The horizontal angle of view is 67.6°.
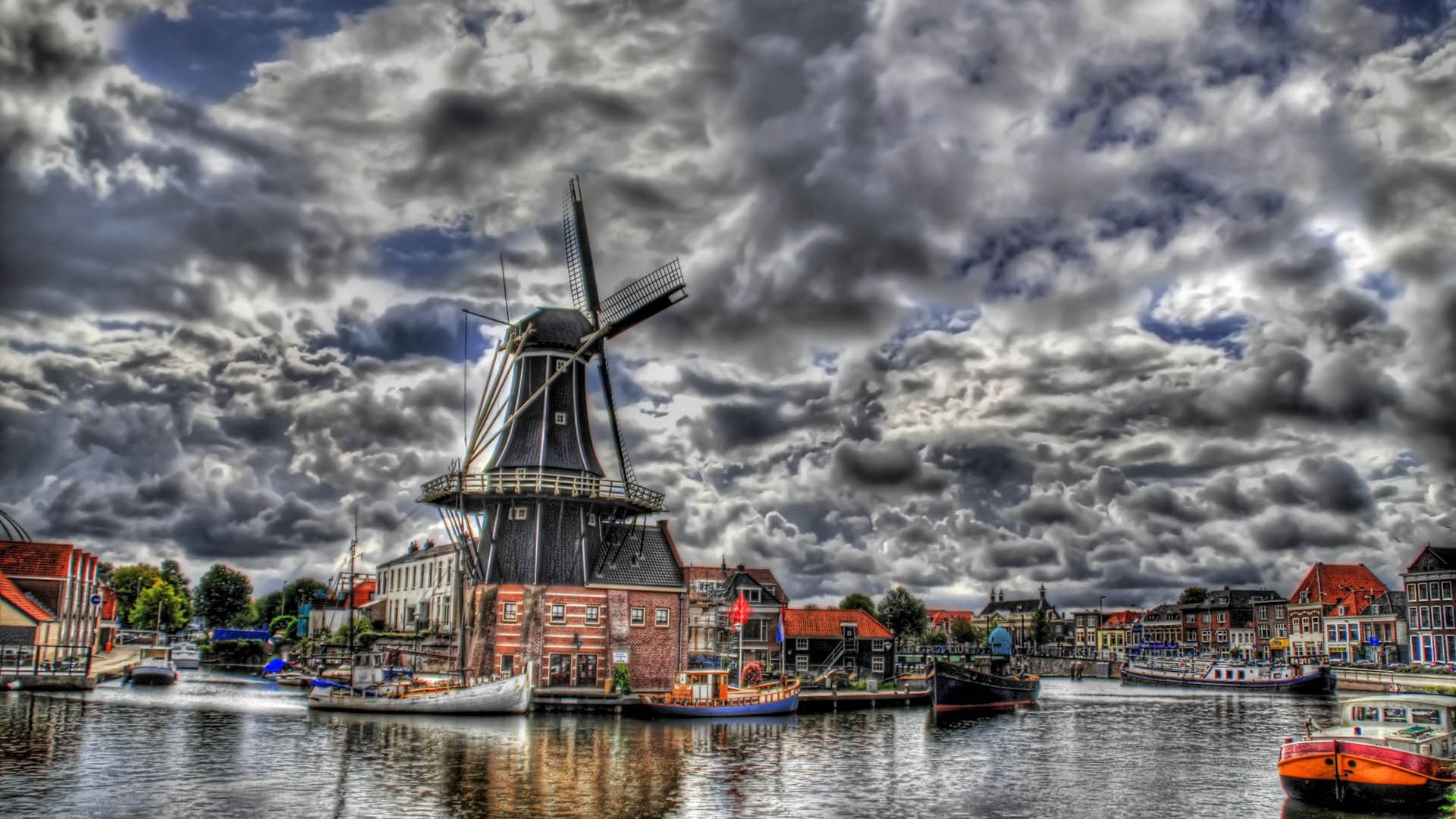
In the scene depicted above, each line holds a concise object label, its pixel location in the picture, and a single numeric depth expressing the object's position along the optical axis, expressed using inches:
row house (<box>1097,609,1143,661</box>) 7433.1
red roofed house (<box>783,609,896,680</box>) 3319.4
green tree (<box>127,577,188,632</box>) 5201.8
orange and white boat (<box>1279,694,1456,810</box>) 1111.0
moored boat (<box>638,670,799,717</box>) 2038.6
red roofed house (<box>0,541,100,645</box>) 2810.0
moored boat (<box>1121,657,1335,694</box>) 3855.8
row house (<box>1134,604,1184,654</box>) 6771.7
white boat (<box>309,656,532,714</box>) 1925.4
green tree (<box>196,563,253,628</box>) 5620.1
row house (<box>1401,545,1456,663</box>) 3740.2
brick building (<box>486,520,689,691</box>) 2177.7
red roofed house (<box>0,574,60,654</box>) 2561.5
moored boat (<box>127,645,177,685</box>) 2593.5
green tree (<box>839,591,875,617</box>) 5546.3
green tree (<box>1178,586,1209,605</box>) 7150.6
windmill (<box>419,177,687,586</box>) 2236.7
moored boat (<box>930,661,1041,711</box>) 2610.7
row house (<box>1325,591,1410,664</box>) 4286.4
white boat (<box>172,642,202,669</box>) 3540.8
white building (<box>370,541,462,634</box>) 3193.9
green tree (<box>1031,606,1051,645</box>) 6707.7
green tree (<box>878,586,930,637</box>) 5044.3
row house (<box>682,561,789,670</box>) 2645.2
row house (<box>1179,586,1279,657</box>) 6033.5
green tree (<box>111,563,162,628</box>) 5895.7
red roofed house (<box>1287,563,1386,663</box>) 4857.3
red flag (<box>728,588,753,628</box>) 2345.0
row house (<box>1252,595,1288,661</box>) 5403.5
